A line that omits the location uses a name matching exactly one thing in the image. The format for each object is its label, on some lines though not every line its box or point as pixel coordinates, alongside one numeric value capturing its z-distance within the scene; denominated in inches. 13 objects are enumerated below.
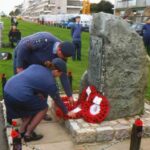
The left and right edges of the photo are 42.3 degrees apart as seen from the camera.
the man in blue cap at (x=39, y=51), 117.2
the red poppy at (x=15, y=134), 83.5
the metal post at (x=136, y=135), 90.6
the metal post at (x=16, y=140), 83.5
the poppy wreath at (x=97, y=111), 120.3
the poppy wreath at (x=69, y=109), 123.1
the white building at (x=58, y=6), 2699.3
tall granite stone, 119.3
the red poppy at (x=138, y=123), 90.4
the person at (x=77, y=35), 281.7
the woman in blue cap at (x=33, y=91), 104.8
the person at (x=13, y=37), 365.7
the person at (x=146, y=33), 294.5
